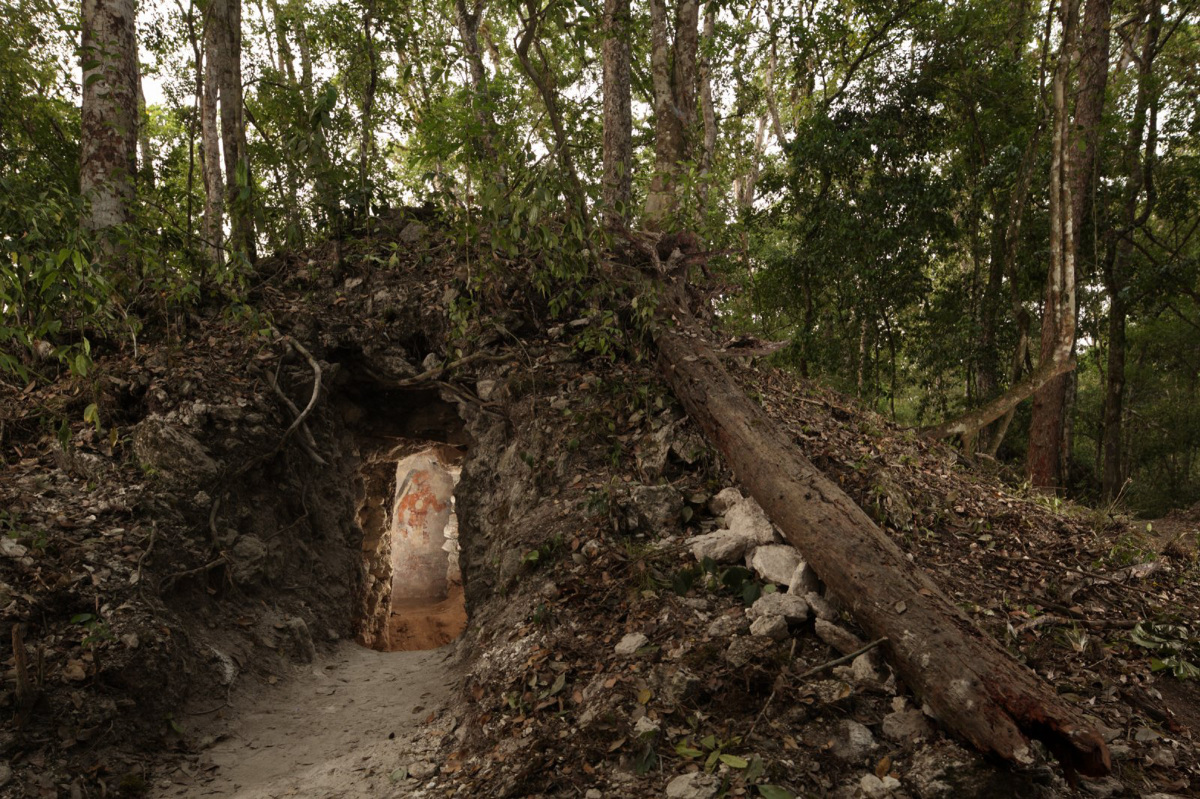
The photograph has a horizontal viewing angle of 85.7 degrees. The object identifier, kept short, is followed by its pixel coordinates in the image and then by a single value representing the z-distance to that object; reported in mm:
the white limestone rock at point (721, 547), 3777
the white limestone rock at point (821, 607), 3227
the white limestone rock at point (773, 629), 3184
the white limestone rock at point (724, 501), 4160
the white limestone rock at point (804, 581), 3393
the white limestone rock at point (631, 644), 3385
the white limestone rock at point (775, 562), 3518
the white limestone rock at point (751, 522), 3771
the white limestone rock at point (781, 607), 3244
